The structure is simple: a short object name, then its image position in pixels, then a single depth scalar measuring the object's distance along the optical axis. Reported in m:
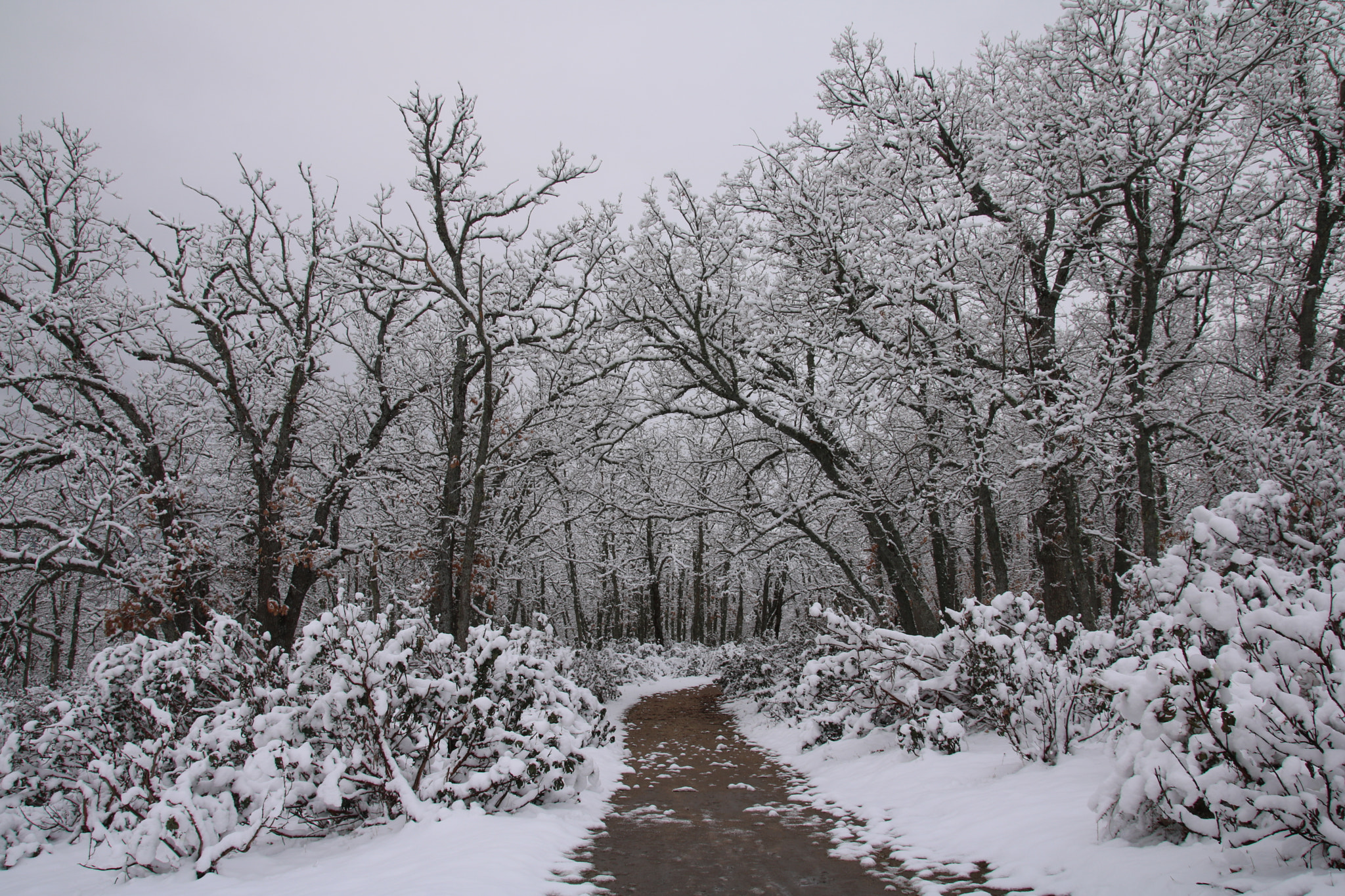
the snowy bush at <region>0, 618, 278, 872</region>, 3.89
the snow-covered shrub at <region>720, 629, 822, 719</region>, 10.86
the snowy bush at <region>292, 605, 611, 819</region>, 4.73
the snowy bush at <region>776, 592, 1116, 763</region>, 5.18
